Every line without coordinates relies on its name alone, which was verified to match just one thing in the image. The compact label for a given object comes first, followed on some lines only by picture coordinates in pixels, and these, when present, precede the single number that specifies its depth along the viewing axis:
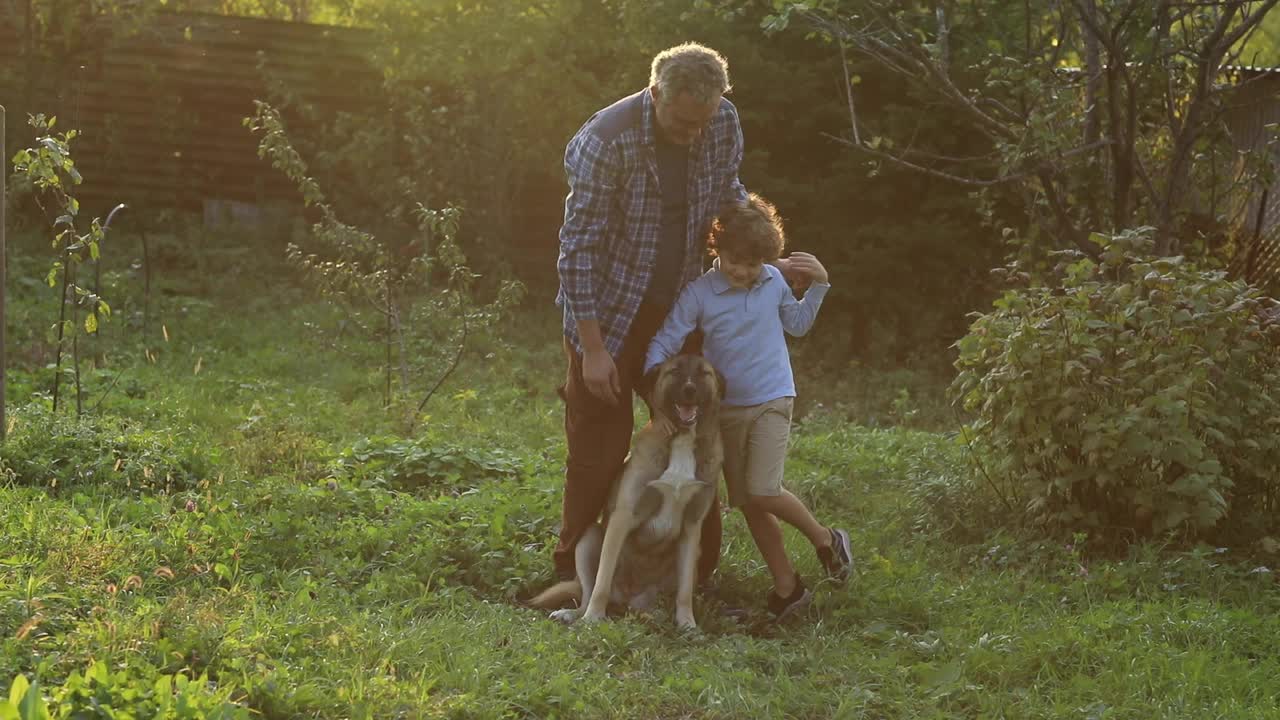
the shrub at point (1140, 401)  5.90
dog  4.97
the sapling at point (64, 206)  6.43
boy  5.09
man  4.84
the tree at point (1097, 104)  7.72
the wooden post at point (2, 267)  6.11
